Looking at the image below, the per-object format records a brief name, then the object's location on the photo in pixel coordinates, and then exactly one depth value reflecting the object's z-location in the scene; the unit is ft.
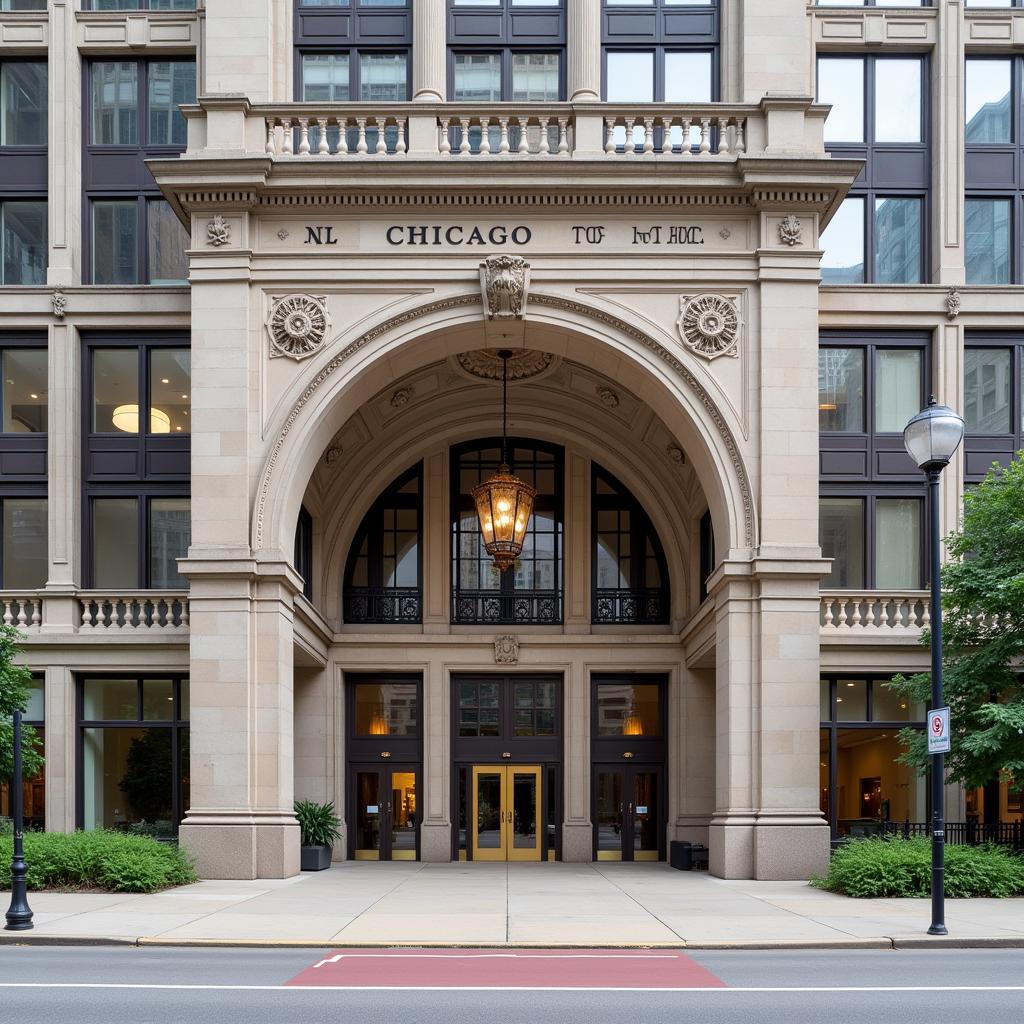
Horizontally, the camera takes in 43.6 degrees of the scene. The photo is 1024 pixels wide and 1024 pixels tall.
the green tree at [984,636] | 68.49
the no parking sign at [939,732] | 53.67
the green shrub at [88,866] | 65.00
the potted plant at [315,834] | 84.33
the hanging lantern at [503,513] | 82.84
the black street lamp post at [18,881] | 50.42
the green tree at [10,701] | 73.31
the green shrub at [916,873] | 62.95
